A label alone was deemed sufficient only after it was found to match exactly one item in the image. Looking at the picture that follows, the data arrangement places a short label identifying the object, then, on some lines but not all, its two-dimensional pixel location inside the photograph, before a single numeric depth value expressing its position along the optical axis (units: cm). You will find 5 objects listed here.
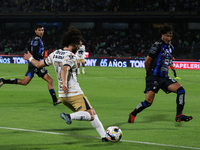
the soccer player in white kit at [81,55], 4897
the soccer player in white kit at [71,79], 1251
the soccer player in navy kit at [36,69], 2226
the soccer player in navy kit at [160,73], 1627
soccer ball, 1282
